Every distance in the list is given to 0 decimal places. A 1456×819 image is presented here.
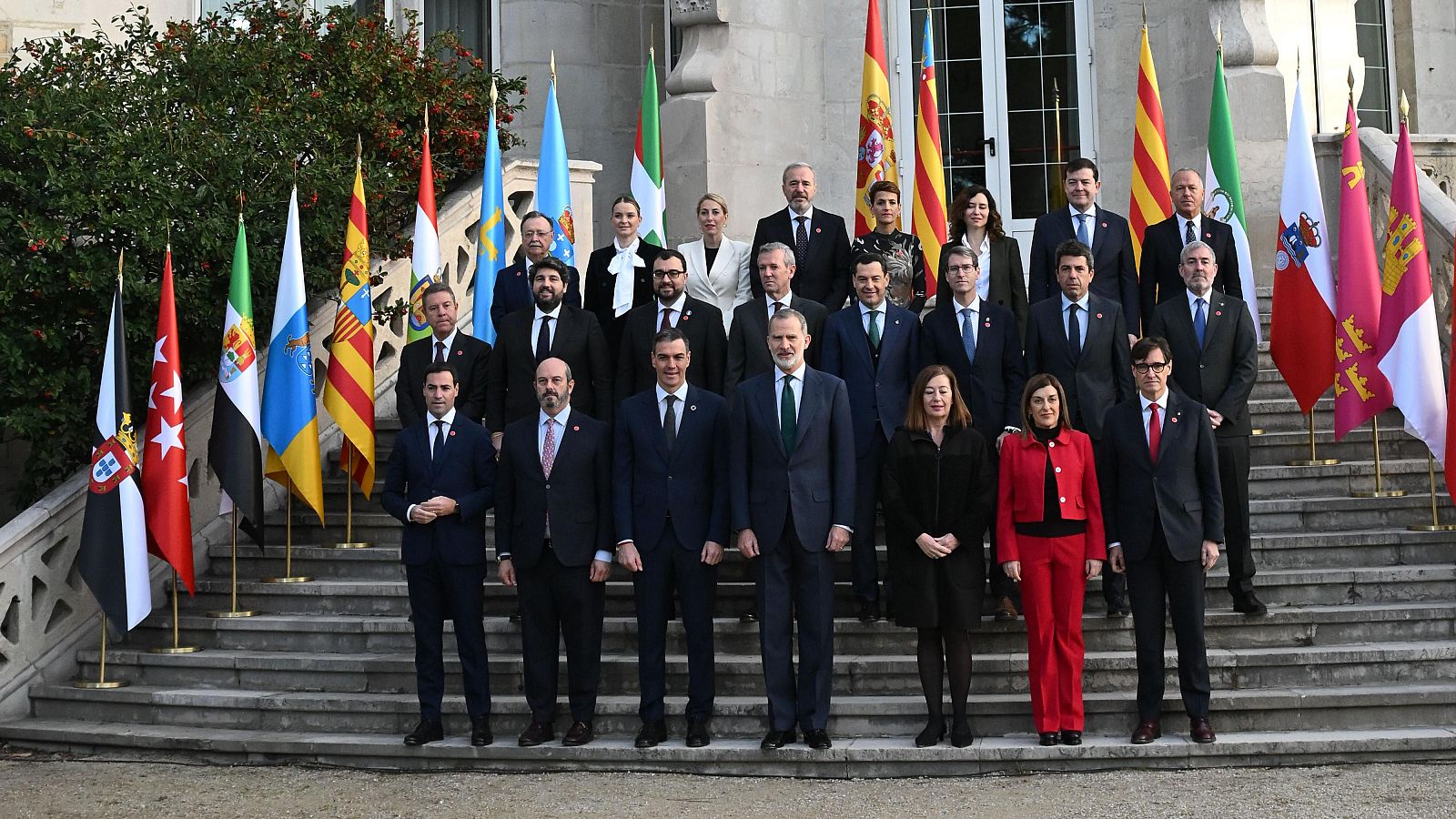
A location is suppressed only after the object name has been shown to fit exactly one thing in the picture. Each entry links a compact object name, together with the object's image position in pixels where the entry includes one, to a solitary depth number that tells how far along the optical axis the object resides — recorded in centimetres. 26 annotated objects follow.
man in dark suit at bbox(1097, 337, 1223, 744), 758
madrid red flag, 933
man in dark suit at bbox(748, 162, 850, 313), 945
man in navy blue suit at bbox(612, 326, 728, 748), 784
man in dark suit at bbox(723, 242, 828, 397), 866
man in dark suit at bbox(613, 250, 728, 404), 874
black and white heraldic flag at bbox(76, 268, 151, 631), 916
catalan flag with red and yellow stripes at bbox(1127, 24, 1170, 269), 1182
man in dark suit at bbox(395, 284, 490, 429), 942
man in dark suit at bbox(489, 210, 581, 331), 926
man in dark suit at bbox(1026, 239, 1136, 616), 839
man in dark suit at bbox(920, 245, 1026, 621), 840
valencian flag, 1182
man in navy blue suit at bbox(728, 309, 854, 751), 770
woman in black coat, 760
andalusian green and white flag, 1147
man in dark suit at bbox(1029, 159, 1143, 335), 938
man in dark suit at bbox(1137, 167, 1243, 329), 949
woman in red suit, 758
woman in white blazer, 941
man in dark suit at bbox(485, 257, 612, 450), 891
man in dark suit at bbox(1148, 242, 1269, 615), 837
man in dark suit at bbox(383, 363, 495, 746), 809
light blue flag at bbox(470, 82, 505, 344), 1134
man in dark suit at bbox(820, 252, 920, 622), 840
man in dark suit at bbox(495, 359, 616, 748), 795
